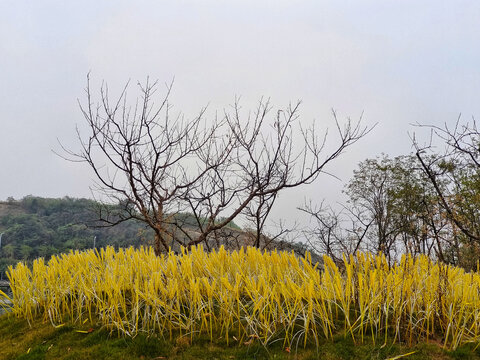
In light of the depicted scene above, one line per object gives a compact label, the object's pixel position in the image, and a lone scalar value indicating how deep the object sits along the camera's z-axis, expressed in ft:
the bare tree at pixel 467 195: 33.08
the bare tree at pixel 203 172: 18.61
